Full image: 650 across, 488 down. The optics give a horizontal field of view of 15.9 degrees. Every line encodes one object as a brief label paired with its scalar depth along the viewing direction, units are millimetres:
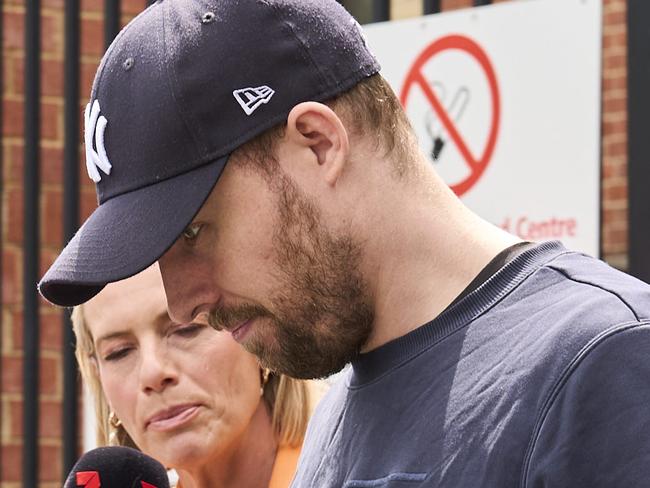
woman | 4308
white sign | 4239
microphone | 3909
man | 2497
